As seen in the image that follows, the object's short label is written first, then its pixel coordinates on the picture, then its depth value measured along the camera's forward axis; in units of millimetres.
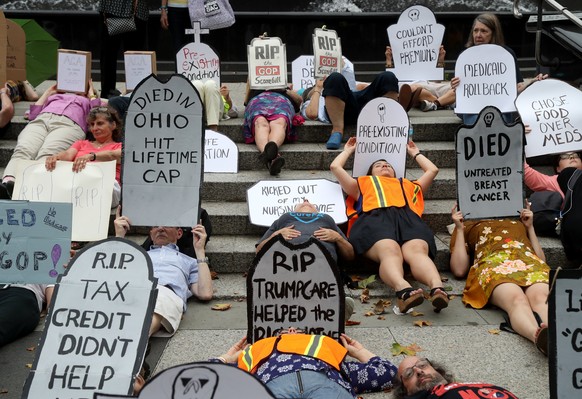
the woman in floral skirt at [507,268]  5965
